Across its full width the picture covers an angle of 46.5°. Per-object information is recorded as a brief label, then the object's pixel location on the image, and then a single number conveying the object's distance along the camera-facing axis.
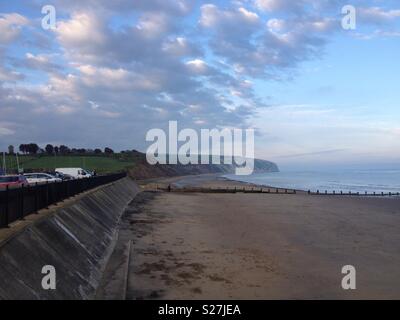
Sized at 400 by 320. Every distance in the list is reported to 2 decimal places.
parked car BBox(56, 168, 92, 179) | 58.43
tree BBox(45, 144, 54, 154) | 160.96
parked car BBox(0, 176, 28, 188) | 33.16
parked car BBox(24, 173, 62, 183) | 41.16
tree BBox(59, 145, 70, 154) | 154.39
